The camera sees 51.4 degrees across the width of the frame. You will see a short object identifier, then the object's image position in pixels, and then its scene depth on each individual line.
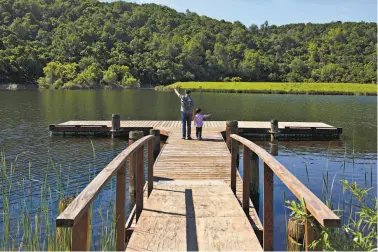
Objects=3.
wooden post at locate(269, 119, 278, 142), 17.20
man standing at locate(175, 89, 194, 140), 11.46
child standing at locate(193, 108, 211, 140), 12.23
